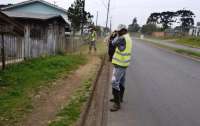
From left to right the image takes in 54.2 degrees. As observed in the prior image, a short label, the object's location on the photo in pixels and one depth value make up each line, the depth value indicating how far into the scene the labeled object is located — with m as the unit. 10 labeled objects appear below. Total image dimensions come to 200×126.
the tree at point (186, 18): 64.31
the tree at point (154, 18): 73.84
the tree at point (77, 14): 22.65
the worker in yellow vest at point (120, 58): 4.16
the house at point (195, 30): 54.26
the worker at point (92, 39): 13.62
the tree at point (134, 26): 87.10
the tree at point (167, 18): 67.55
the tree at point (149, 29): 71.33
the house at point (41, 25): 8.55
